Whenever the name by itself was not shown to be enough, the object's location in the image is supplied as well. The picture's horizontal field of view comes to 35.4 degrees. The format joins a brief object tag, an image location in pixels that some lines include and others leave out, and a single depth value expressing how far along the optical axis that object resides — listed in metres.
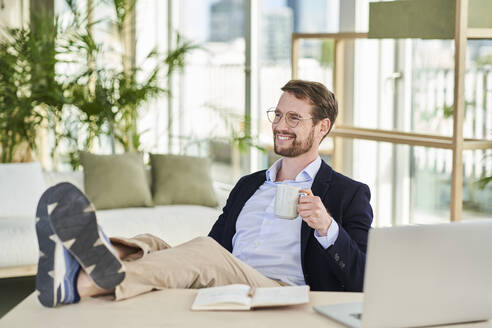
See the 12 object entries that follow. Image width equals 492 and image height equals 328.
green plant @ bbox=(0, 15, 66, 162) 5.27
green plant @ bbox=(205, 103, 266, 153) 5.54
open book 1.79
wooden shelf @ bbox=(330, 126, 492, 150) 3.40
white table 1.70
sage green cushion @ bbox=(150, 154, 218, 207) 5.12
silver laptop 1.62
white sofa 4.26
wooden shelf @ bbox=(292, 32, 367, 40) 4.26
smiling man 1.78
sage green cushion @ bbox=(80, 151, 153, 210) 4.94
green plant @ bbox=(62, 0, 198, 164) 5.51
